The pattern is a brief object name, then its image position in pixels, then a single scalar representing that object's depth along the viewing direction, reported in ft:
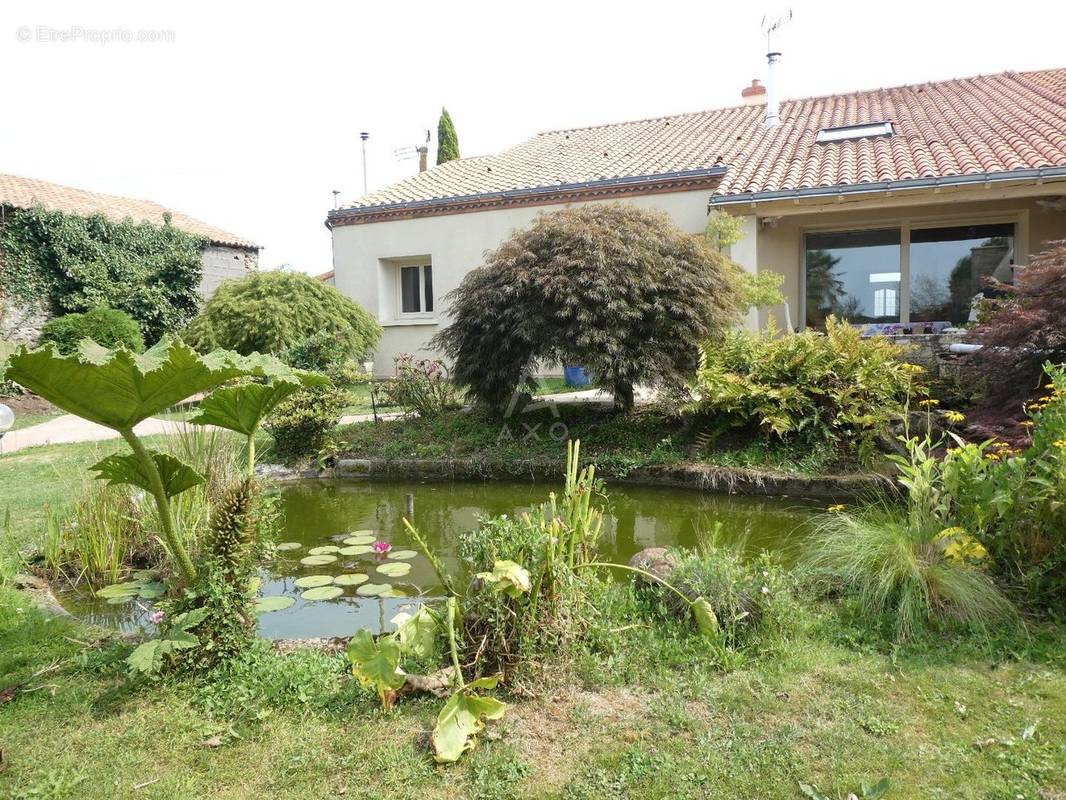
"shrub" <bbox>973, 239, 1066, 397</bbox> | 17.98
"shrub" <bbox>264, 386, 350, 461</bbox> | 27.76
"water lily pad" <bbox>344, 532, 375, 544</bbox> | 18.47
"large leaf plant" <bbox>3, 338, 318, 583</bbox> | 7.99
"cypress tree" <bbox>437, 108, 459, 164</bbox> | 80.48
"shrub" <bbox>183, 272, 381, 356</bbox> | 44.11
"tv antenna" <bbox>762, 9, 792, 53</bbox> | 48.62
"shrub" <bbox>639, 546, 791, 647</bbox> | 10.78
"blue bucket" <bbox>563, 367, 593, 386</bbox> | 44.55
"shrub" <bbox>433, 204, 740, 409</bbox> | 26.96
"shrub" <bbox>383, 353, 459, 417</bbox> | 33.73
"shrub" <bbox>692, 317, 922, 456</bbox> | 24.43
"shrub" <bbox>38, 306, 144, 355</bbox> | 47.03
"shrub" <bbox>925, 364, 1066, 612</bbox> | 10.87
